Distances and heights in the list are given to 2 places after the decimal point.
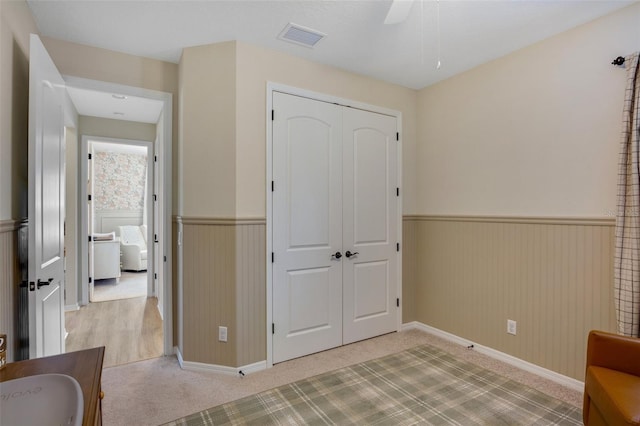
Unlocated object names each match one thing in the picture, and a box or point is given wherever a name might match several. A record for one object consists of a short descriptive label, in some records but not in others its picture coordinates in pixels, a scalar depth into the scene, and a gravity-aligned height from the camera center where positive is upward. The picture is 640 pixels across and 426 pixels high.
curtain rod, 2.07 +0.96
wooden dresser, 1.00 -0.55
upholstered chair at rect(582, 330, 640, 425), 1.49 -0.86
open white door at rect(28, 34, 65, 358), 1.77 +0.02
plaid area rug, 1.99 -1.29
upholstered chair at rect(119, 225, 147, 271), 6.77 -0.86
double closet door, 2.78 -0.15
